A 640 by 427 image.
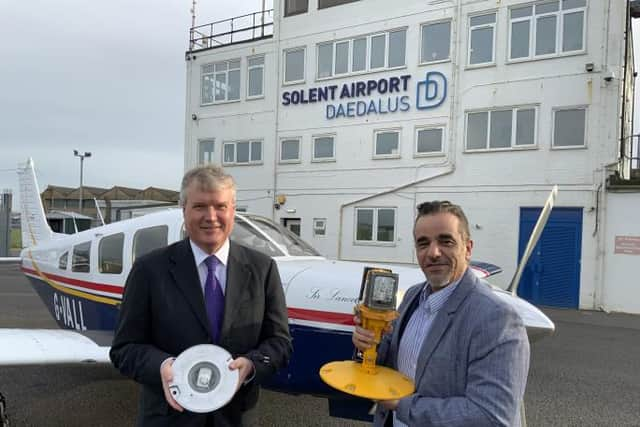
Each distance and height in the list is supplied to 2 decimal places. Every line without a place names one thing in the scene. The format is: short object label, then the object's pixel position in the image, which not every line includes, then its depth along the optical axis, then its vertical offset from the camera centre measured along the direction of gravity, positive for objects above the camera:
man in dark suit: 1.80 -0.41
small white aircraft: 3.28 -0.72
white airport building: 12.12 +2.51
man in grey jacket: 1.42 -0.42
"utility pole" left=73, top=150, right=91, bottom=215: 34.79 +3.09
